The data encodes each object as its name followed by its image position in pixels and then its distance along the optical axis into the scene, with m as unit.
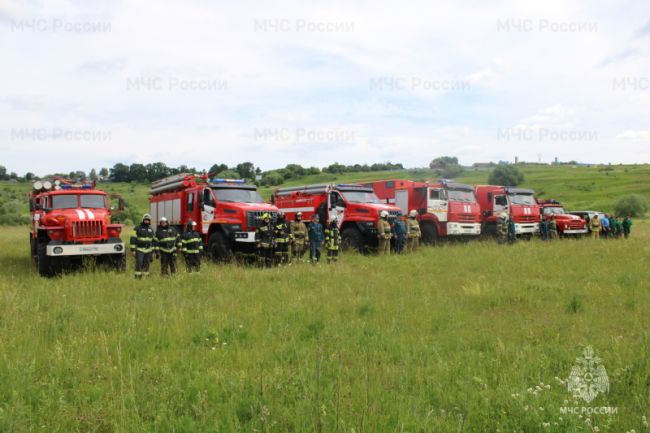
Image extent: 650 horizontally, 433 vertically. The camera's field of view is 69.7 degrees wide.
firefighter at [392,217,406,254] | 15.95
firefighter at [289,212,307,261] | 15.23
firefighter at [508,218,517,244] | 19.09
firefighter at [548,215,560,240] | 22.04
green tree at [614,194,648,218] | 52.38
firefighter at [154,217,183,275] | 11.28
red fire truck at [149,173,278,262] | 13.59
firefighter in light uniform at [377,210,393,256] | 15.30
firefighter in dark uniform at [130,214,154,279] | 10.73
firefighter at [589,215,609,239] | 22.60
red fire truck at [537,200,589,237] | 22.92
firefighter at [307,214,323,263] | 14.12
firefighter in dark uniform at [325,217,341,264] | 13.80
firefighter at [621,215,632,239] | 23.25
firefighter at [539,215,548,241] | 21.75
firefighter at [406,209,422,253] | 16.87
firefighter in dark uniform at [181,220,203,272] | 11.66
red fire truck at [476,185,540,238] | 21.41
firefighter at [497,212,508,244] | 19.11
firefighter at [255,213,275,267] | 13.23
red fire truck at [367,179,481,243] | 18.98
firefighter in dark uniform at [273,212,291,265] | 13.38
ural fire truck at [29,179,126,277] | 11.10
